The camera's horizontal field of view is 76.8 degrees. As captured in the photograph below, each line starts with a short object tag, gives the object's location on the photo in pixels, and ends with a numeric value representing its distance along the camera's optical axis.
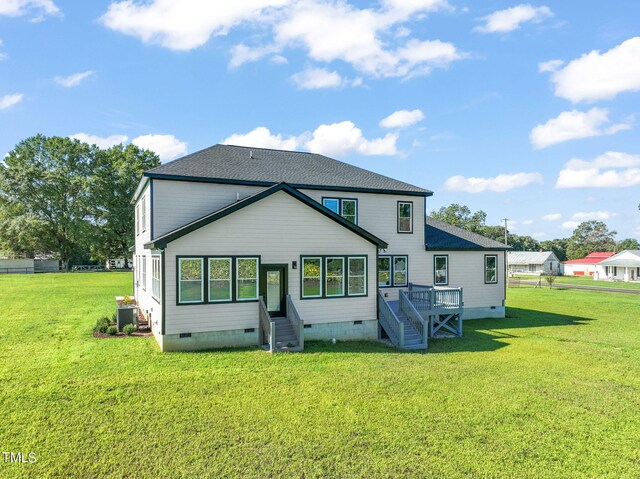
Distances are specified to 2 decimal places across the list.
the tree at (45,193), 51.57
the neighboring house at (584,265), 71.68
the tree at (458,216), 82.88
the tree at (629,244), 120.88
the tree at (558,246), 107.94
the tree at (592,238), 110.62
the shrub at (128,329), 14.50
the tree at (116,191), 52.53
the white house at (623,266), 58.12
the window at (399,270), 18.42
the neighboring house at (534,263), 73.12
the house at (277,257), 12.59
